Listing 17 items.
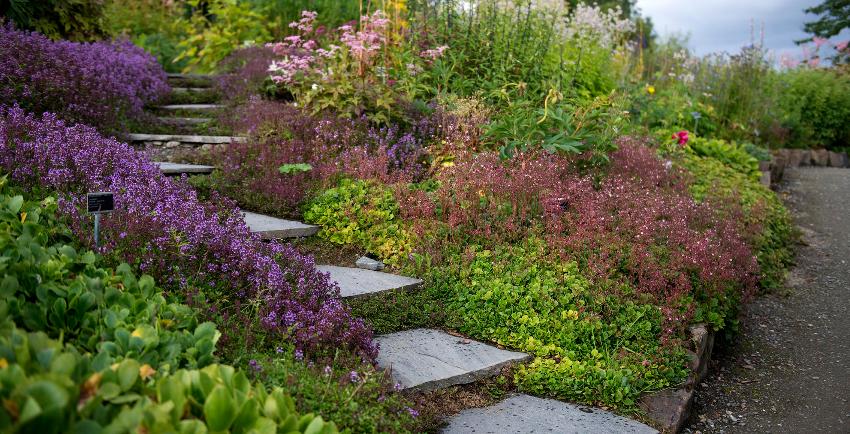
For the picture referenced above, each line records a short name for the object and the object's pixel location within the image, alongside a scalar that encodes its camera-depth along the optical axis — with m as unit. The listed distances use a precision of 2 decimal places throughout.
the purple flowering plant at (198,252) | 3.14
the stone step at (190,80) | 8.44
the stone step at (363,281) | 4.17
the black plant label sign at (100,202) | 2.92
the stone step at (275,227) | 4.72
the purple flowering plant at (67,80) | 5.25
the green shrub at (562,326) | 3.75
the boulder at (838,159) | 12.09
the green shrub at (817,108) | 12.43
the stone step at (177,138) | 6.35
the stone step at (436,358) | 3.46
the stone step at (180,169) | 5.45
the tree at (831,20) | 24.12
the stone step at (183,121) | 6.91
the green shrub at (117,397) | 1.51
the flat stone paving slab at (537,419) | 3.31
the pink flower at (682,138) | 8.00
